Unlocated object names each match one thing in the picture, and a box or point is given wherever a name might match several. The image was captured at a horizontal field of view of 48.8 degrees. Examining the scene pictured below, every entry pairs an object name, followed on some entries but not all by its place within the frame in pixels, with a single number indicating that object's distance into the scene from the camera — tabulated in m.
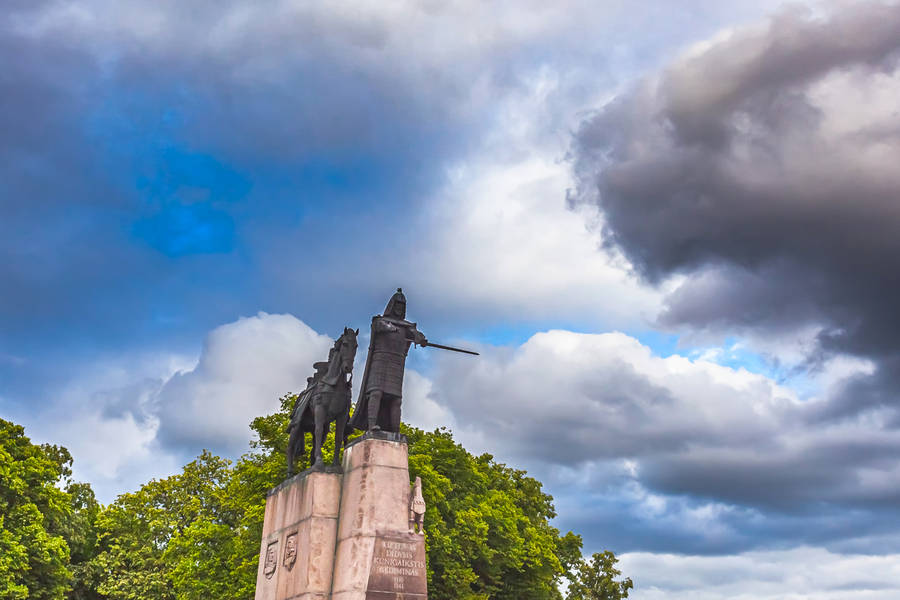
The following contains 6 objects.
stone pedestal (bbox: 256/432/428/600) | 18.27
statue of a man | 20.23
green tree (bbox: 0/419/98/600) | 38.75
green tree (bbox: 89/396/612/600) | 37.69
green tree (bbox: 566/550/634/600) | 53.75
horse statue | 21.41
